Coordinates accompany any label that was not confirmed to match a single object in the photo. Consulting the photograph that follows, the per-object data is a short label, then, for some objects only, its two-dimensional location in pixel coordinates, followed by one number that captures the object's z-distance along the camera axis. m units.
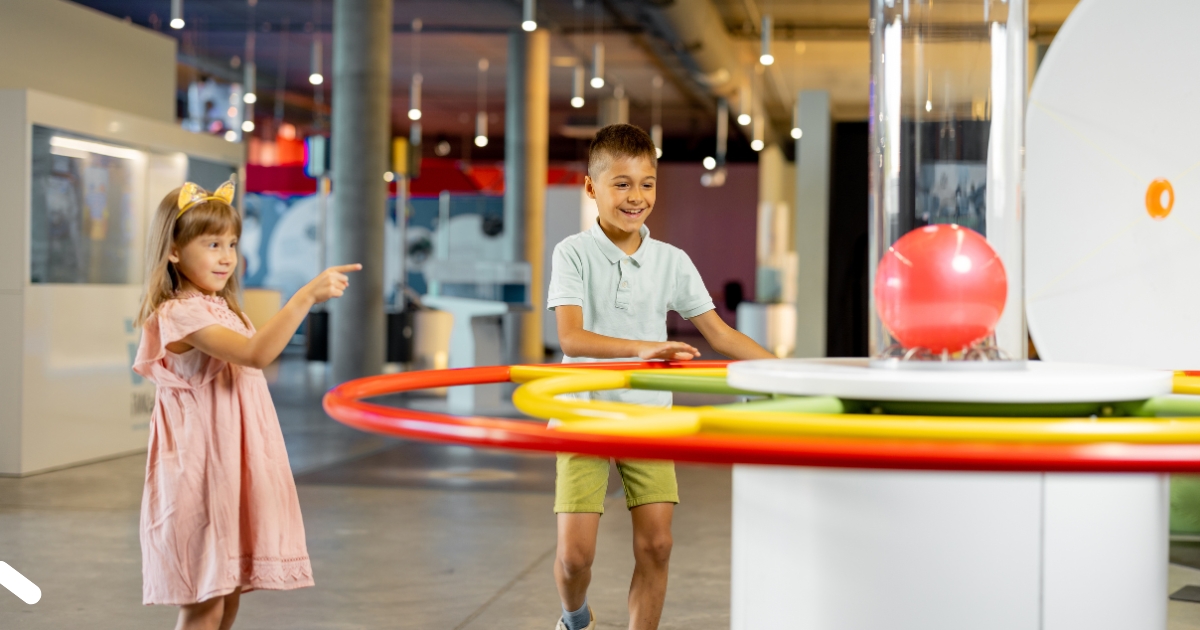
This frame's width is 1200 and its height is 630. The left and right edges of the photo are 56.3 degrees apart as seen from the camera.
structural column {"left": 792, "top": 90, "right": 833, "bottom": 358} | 10.23
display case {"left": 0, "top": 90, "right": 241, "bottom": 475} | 6.83
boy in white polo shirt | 2.92
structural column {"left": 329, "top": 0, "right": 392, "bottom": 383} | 12.71
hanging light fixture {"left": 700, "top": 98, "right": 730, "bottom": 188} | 22.96
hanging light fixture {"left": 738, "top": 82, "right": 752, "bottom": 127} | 18.22
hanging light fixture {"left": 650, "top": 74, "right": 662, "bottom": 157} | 22.25
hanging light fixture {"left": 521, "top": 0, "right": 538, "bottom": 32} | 11.52
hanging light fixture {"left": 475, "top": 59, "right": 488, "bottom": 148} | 20.89
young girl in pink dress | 2.65
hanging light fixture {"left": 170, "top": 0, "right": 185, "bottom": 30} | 11.28
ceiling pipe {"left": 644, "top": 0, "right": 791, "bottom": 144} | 13.69
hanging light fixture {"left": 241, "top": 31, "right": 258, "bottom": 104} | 17.23
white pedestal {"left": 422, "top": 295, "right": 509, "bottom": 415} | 10.80
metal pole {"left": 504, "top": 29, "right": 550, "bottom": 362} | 17.25
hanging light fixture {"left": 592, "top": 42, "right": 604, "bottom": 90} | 14.10
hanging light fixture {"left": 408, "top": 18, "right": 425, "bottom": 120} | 17.09
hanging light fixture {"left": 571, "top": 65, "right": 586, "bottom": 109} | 16.05
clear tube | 2.17
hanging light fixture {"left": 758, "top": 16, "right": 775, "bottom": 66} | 12.68
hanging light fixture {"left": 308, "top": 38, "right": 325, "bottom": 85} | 14.95
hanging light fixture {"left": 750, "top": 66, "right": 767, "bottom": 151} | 21.25
